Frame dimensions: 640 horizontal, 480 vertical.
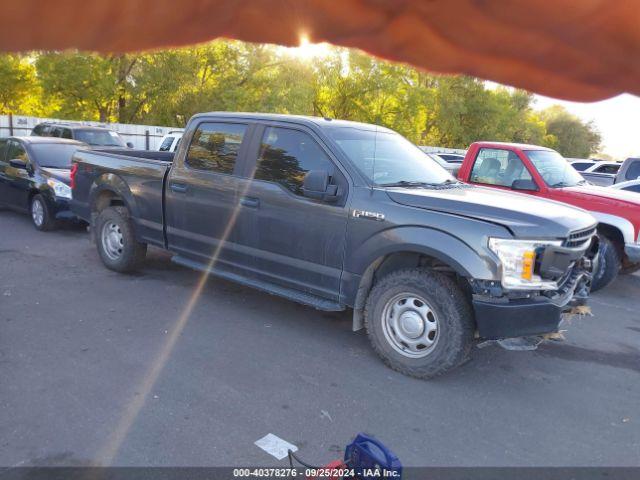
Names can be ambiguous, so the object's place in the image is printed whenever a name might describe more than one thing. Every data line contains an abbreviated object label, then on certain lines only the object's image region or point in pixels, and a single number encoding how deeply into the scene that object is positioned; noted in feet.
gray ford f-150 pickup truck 12.40
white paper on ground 9.80
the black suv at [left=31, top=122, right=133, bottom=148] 43.60
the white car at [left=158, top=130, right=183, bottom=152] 48.87
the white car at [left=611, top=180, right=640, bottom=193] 29.76
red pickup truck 21.49
